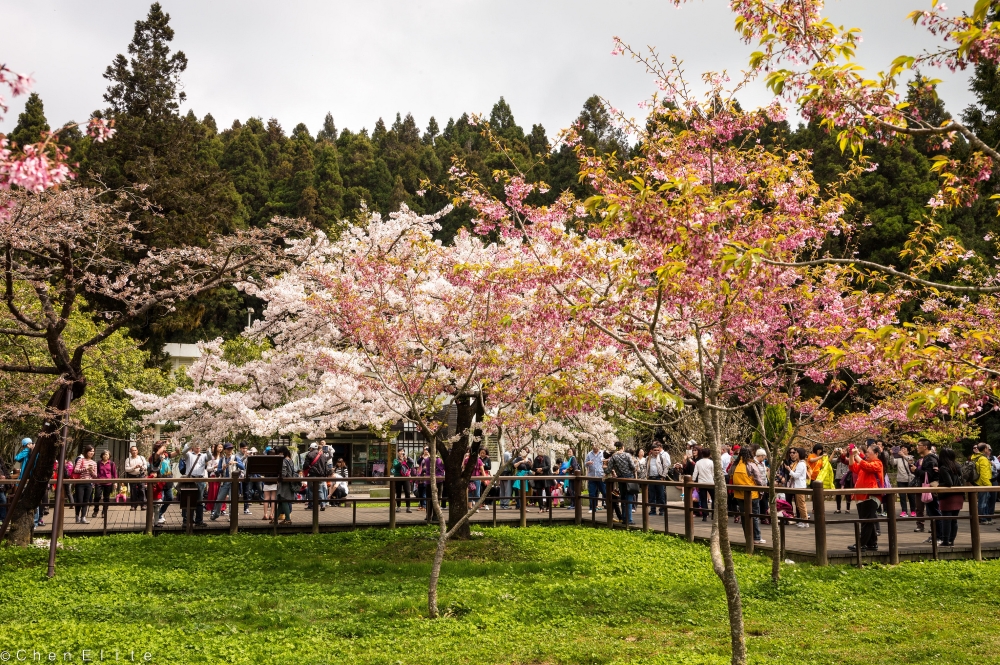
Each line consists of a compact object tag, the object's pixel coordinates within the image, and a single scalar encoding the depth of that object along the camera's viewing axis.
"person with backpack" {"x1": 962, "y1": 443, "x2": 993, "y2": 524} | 14.36
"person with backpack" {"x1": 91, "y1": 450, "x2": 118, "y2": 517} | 18.10
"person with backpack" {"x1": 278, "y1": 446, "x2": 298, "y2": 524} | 16.17
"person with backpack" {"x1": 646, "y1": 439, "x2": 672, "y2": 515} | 17.41
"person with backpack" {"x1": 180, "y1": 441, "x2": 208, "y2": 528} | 18.16
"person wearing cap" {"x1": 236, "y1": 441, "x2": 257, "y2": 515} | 17.03
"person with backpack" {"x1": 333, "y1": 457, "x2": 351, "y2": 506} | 20.27
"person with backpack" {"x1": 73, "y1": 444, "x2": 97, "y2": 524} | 16.91
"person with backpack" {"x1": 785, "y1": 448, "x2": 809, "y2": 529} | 15.77
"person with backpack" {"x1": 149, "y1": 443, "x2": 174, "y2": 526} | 17.50
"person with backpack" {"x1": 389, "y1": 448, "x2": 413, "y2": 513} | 21.64
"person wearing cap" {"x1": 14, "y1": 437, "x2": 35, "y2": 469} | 17.84
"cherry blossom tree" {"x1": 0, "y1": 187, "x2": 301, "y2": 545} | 11.69
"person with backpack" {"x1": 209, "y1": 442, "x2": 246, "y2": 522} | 18.27
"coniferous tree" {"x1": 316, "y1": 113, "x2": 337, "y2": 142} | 116.25
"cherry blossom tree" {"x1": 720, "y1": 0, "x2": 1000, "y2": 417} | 4.73
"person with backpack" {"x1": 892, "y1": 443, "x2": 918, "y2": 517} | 17.64
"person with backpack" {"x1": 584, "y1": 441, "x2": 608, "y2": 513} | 19.08
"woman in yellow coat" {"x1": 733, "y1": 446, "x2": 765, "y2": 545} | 14.78
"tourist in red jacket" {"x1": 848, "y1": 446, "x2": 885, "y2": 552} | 12.93
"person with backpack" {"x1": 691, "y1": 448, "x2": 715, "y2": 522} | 16.42
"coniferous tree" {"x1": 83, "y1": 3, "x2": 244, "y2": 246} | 31.12
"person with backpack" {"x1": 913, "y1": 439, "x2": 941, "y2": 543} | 14.12
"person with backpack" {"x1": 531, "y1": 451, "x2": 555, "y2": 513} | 22.33
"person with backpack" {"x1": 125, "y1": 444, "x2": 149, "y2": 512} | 17.64
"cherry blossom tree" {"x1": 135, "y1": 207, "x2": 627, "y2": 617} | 10.12
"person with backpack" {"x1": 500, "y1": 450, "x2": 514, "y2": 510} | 20.30
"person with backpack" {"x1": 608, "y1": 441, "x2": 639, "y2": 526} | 17.14
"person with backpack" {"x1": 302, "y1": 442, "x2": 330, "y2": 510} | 17.91
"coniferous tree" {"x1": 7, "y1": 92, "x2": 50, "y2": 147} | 43.73
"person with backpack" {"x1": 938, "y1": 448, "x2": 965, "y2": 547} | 13.37
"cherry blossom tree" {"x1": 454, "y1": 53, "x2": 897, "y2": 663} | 6.91
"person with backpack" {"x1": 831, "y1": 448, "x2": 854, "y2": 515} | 18.55
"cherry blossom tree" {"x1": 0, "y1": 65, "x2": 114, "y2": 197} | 4.39
